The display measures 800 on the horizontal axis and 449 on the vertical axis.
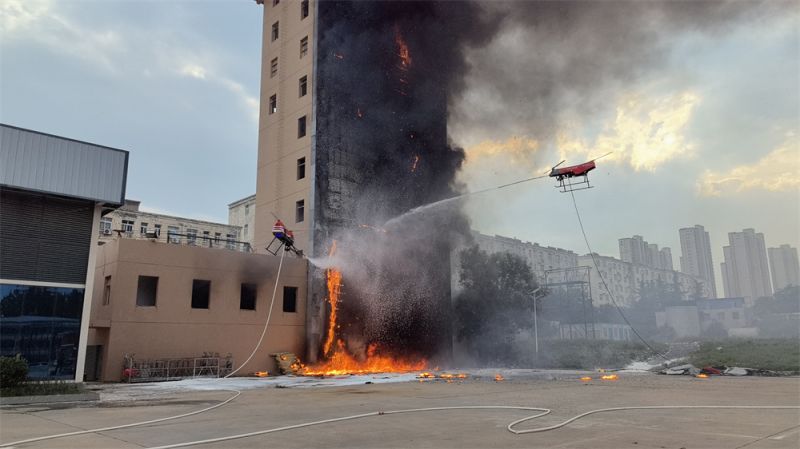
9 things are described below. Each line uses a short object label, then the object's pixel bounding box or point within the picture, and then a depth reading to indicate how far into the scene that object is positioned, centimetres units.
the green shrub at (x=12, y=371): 1502
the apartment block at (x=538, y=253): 6109
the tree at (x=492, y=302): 4594
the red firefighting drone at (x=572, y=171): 1992
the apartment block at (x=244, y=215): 7845
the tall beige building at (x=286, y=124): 3447
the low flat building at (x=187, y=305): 2527
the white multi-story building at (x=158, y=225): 6877
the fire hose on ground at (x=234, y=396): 864
